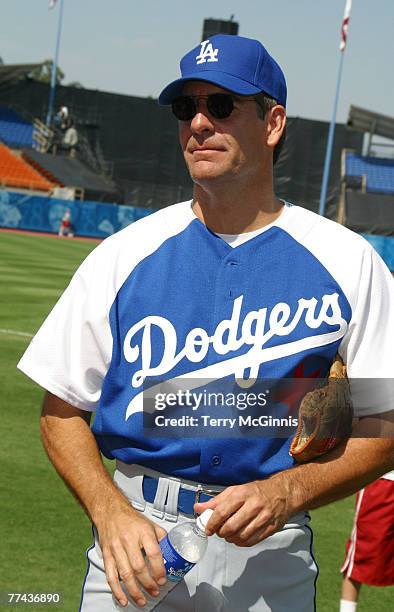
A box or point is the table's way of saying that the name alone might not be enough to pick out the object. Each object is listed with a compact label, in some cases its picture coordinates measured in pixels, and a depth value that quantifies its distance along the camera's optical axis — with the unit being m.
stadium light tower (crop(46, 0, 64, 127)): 62.17
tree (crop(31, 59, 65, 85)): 118.16
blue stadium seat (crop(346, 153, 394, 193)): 58.88
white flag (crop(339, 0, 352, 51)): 51.50
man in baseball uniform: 2.93
